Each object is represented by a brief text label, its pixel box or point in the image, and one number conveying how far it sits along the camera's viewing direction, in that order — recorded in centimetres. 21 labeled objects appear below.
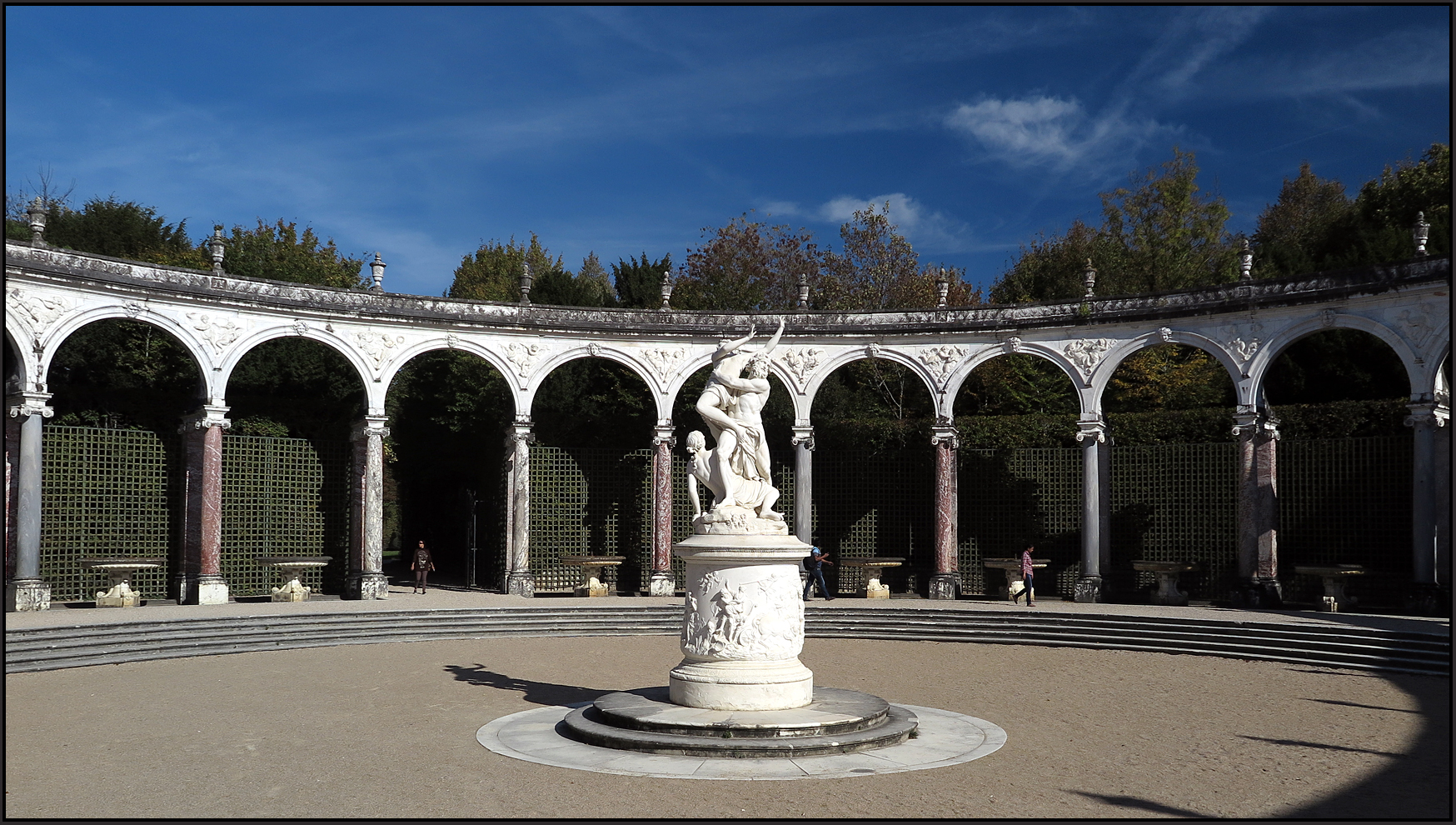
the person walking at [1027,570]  2361
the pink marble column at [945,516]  2572
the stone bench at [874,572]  2645
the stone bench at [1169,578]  2381
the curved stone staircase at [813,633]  1688
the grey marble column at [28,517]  2098
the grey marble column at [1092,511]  2466
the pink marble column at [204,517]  2306
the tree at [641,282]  3916
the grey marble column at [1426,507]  2067
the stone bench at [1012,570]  2480
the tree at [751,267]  4297
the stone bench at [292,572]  2428
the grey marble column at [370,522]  2505
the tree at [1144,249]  3816
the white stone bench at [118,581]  2227
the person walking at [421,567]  2698
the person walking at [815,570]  2434
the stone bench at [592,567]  2642
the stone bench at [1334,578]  2155
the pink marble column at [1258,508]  2270
